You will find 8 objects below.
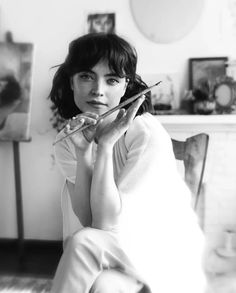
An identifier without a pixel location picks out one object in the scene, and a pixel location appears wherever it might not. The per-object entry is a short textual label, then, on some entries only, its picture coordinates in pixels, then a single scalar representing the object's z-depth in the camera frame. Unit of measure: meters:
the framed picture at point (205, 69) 1.95
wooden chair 1.81
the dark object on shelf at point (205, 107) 1.83
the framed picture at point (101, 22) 2.08
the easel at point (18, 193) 2.13
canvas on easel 2.08
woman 0.82
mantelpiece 1.82
